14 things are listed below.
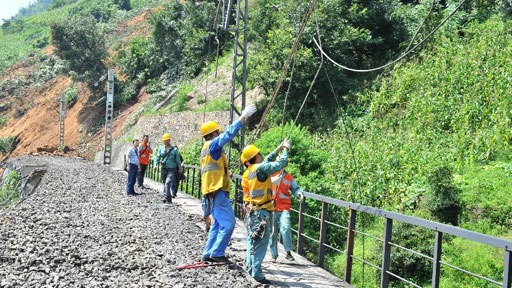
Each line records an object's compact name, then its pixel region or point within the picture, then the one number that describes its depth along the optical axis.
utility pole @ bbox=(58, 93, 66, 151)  49.16
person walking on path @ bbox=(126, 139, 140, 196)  16.34
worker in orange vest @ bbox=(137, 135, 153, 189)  16.56
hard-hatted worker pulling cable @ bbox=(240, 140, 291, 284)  6.77
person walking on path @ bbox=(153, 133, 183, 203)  14.70
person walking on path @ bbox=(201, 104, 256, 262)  7.34
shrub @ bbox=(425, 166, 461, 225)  13.48
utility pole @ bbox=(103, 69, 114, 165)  34.72
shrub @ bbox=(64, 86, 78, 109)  60.44
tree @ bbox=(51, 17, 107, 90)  48.94
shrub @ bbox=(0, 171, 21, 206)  25.26
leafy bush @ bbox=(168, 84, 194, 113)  36.94
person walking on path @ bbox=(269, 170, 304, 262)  8.16
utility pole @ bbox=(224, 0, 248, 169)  14.99
